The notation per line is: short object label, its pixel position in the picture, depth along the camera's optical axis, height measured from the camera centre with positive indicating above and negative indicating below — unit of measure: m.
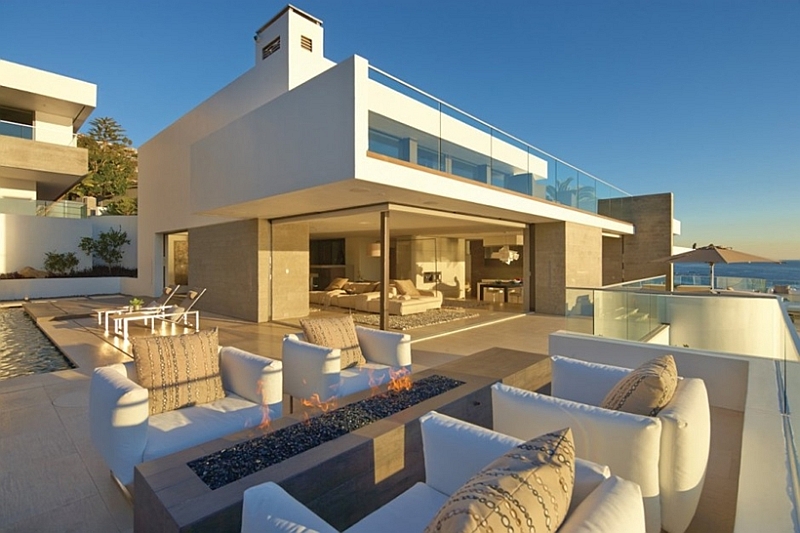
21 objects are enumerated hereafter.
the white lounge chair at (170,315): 7.73 -1.08
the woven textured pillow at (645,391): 2.04 -0.69
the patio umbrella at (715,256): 8.28 +0.27
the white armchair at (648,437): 1.85 -0.88
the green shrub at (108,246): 16.84 +0.84
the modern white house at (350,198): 5.73 +1.42
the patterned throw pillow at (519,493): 0.93 -0.60
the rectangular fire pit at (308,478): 1.52 -0.99
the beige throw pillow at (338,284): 13.03 -0.63
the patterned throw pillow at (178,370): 2.78 -0.80
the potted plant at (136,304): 8.43 -0.88
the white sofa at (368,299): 10.58 -1.00
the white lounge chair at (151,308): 8.13 -0.99
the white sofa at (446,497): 1.12 -0.79
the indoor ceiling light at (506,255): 13.62 +0.42
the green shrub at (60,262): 15.64 +0.06
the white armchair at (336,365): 3.40 -0.98
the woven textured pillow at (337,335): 4.02 -0.75
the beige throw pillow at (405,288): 11.56 -0.68
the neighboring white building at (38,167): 14.12 +3.66
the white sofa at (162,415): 2.23 -1.05
